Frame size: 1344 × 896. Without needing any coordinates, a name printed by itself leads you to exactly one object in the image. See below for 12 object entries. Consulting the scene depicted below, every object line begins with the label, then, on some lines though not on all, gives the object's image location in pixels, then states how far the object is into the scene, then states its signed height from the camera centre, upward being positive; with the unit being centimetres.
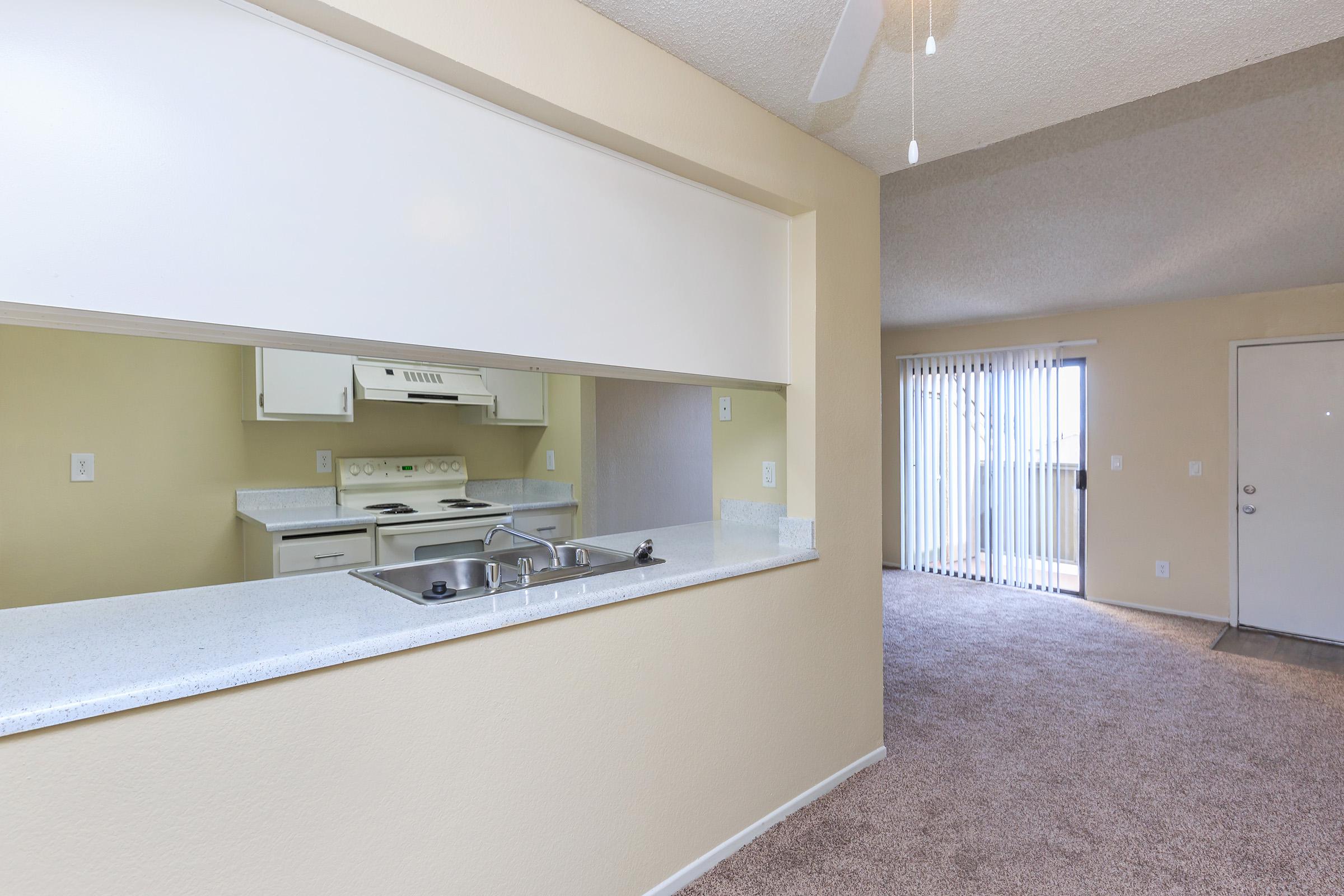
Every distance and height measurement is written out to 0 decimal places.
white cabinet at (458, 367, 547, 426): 417 +28
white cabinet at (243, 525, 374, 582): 306 -48
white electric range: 342 -33
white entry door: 427 -36
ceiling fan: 123 +75
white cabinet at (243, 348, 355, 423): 332 +32
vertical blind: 543 -24
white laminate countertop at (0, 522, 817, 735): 108 -36
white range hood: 351 +34
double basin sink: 172 -38
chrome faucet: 214 -32
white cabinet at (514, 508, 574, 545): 405 -48
